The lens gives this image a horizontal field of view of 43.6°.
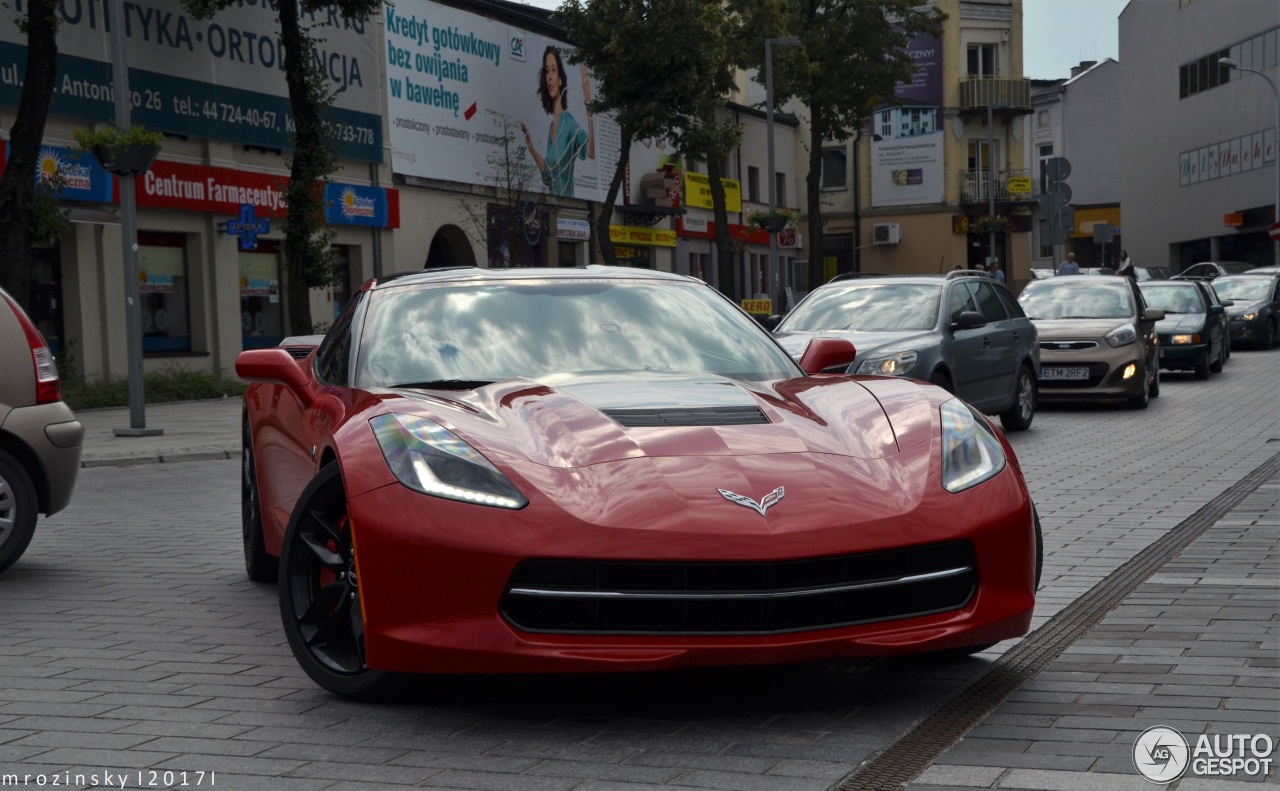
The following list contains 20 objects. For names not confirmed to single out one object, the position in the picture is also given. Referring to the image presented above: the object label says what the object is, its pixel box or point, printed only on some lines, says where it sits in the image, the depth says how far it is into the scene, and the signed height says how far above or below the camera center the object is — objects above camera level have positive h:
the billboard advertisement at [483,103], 35.12 +4.56
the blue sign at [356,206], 32.38 +1.89
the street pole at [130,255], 17.73 +0.54
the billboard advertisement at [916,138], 66.06 +5.93
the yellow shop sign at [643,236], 45.78 +1.54
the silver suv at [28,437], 7.72 -0.64
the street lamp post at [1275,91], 55.36 +6.29
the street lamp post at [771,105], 40.31 +4.63
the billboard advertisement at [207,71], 25.23 +4.03
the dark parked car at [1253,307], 32.19 -0.72
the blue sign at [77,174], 24.05 +2.04
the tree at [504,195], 37.72 +2.35
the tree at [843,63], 47.91 +6.60
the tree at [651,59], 38.62 +5.56
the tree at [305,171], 24.73 +1.97
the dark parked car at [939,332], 13.68 -0.46
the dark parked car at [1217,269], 43.22 +0.11
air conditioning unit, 66.19 +2.00
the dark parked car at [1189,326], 23.70 -0.80
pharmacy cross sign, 27.30 +1.29
